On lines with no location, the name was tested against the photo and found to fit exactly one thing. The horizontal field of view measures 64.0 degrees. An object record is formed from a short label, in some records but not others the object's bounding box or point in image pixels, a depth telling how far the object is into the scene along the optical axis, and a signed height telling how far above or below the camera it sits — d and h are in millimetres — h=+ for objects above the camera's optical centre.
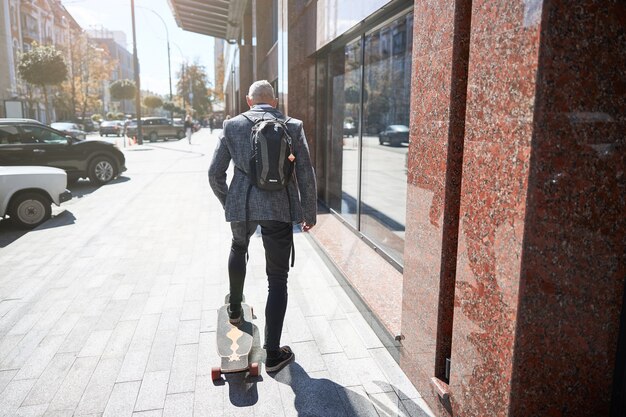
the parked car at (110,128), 46625 -126
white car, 8055 -1104
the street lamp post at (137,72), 29017 +3205
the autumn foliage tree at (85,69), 53500 +6379
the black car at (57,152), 12094 -643
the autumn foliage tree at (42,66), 38031 +4518
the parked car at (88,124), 52250 +254
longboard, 3455 -1579
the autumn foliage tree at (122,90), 73438 +5353
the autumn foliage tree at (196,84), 78312 +6871
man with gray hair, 3338 -484
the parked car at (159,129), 36156 -123
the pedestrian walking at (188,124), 31555 +192
